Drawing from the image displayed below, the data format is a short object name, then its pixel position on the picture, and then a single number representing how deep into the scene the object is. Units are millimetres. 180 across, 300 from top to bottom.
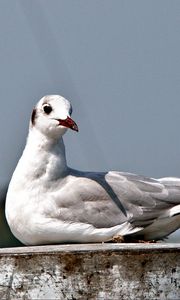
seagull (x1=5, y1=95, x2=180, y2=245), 15273
